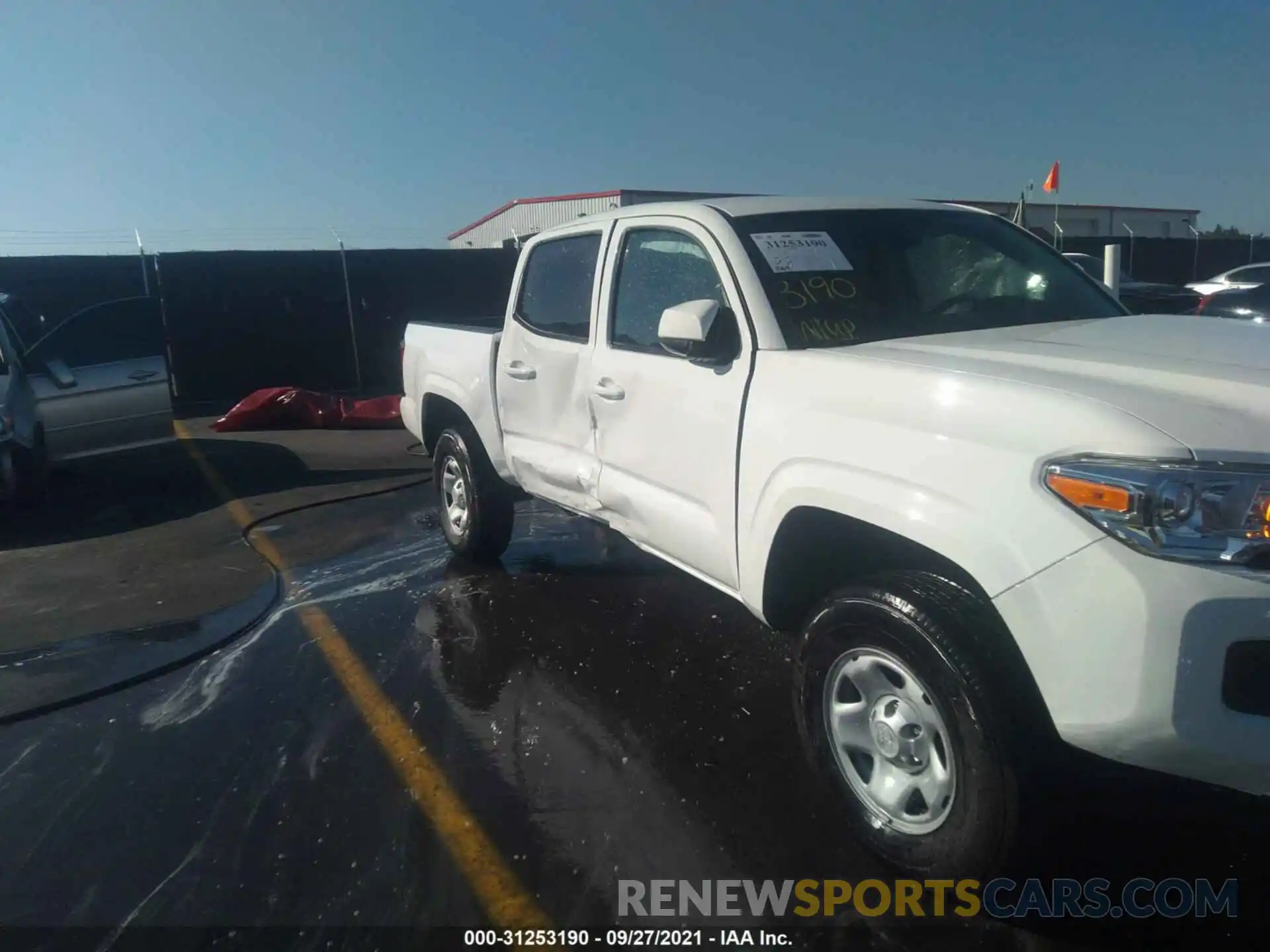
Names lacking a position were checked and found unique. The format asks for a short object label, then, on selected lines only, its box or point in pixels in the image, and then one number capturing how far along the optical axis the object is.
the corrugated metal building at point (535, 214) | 25.53
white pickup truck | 2.21
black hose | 7.42
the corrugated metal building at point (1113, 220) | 35.09
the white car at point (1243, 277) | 17.80
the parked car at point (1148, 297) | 7.96
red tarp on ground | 12.23
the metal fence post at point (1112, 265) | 8.42
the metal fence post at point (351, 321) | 15.89
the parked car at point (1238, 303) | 10.23
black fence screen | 14.57
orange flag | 13.46
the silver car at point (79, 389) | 8.00
